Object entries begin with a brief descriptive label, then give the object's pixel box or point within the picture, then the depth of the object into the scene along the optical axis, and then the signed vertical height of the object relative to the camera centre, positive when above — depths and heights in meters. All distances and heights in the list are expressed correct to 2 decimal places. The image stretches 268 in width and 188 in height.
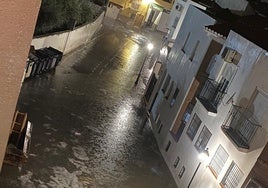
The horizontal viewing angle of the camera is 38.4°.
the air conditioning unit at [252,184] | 15.09 -5.83
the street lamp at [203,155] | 19.19 -6.94
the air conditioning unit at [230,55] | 19.39 -2.03
